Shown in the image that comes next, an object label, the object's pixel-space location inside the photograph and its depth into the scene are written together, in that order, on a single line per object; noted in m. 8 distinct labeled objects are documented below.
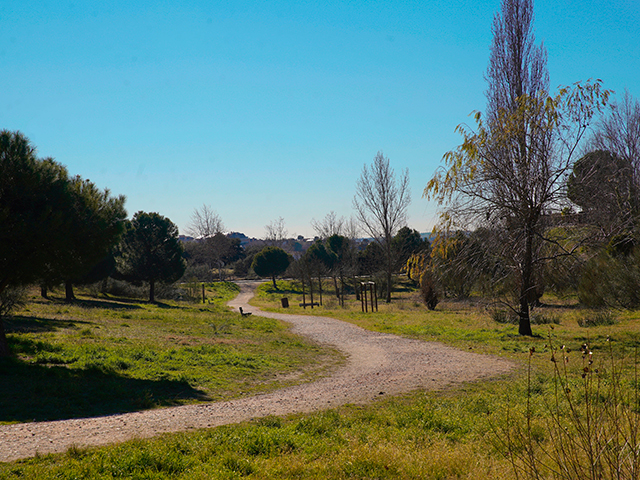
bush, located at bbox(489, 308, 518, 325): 15.70
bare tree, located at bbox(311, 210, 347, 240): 65.17
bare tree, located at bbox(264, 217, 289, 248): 79.75
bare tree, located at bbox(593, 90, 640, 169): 26.22
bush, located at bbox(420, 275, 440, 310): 28.20
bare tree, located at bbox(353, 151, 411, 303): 34.88
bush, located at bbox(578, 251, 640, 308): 15.07
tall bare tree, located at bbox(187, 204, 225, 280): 66.00
